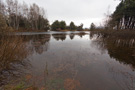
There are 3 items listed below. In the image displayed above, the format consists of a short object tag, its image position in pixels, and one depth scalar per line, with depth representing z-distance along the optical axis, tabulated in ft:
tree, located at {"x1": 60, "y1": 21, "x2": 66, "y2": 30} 195.58
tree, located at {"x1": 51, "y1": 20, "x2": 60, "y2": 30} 187.52
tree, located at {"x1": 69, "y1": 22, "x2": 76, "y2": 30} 226.99
